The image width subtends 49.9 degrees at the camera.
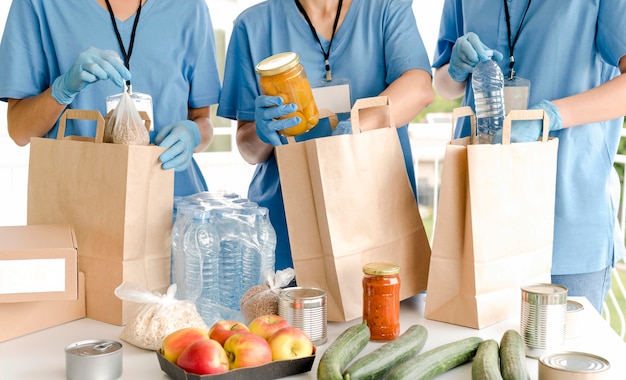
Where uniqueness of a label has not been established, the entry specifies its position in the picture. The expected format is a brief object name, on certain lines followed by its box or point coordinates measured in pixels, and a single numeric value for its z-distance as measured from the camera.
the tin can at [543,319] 1.24
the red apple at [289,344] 1.11
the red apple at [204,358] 1.04
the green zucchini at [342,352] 1.04
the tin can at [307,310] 1.25
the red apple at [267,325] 1.15
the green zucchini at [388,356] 1.06
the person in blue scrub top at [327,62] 1.70
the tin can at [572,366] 1.00
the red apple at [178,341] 1.10
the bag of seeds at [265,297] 1.33
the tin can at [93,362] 1.09
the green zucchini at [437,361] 1.06
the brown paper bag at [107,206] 1.37
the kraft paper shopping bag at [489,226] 1.33
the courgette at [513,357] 1.07
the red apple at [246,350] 1.07
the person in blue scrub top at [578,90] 1.65
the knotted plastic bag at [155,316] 1.23
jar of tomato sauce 1.28
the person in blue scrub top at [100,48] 1.78
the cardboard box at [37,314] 1.31
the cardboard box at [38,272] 1.25
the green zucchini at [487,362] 1.04
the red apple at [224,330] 1.12
